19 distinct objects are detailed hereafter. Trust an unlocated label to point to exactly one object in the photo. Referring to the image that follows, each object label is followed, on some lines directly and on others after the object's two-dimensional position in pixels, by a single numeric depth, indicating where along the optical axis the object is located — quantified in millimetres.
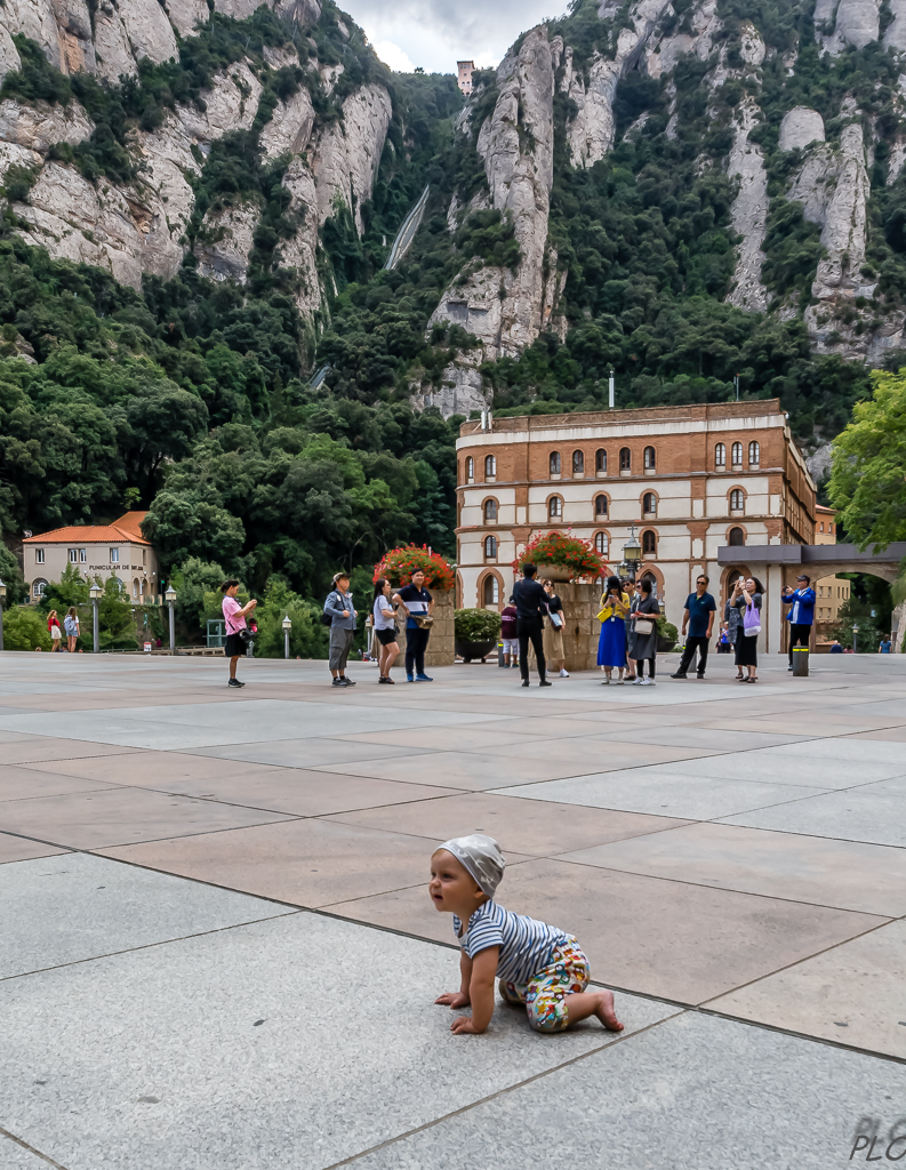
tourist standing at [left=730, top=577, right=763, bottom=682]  18266
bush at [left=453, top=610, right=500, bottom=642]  28484
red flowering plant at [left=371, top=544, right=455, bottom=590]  22031
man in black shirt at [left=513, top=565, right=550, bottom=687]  16234
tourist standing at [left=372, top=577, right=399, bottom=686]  18047
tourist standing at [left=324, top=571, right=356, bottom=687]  17344
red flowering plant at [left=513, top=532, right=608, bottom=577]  21875
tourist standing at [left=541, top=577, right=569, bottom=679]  19797
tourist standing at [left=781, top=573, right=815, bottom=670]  19906
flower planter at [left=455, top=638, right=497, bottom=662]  28575
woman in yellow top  17031
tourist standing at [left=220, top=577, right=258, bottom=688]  17000
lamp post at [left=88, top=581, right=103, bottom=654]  44812
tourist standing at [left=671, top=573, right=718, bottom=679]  18625
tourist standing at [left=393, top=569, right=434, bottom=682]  18797
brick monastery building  68562
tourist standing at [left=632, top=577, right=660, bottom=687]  17562
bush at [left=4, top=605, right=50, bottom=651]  51031
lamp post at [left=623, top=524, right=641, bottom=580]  32713
